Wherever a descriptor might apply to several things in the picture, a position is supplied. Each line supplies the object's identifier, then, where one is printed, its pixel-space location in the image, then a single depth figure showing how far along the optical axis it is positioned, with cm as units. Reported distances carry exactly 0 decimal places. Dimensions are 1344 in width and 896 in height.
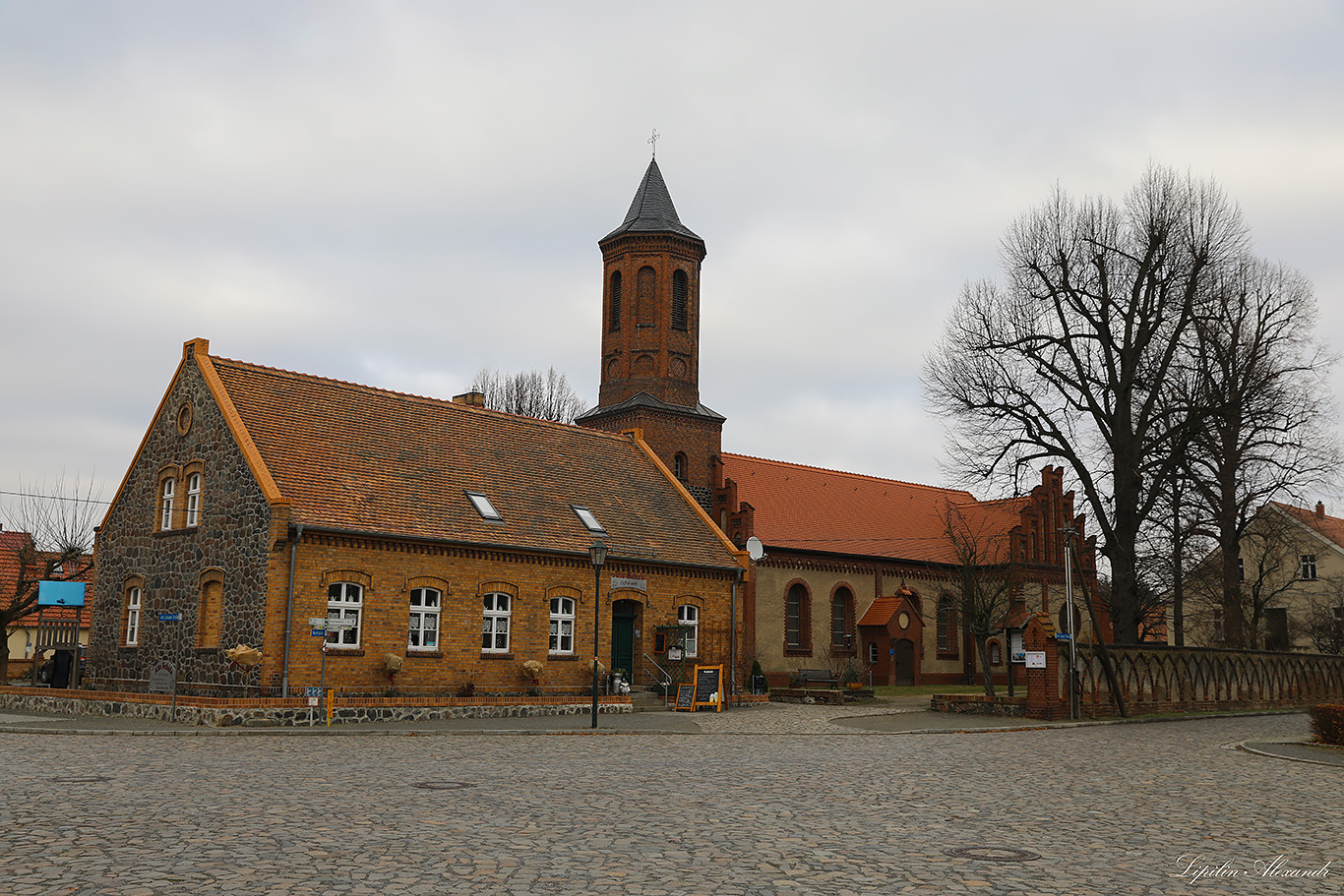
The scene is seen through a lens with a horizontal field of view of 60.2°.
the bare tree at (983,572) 3378
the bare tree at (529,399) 5762
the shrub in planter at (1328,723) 2056
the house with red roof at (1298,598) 4690
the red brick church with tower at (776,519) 4150
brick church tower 4259
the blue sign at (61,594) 2803
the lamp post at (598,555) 2453
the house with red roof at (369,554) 2548
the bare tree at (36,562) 3425
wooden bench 3669
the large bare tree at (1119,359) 3250
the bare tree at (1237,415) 3186
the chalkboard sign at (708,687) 2905
